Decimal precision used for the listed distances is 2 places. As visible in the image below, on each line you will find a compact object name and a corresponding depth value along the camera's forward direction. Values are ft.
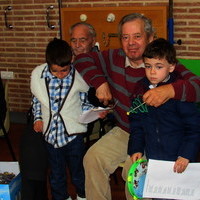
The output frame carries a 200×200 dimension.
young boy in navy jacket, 7.02
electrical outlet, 17.08
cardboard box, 8.20
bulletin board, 13.10
